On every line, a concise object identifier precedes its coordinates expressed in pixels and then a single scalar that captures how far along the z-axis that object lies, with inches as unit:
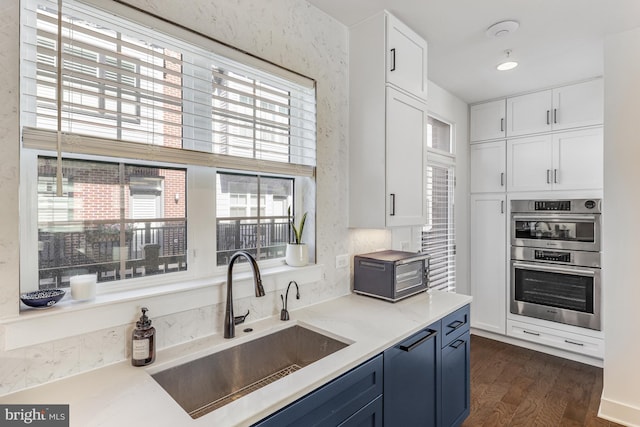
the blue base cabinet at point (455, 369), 75.4
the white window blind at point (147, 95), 45.5
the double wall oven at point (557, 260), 118.7
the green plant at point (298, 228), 77.7
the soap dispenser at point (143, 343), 48.9
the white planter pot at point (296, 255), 76.1
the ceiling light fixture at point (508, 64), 106.1
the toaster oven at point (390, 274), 81.1
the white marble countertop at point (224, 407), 37.7
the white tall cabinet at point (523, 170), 120.7
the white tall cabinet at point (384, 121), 81.9
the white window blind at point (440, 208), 128.6
